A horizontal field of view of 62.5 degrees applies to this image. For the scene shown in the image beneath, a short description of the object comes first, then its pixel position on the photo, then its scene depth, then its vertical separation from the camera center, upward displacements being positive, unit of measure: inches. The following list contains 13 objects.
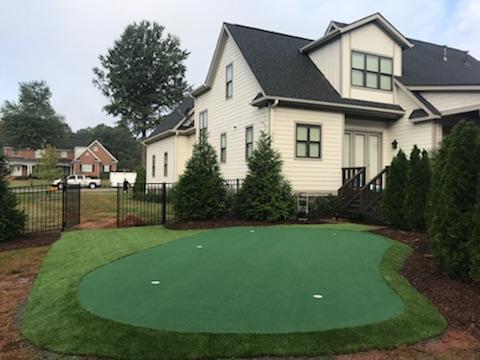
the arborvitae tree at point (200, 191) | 491.5 -17.3
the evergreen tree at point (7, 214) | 390.9 -39.7
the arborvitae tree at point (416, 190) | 374.0 -9.4
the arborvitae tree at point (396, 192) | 399.2 -11.6
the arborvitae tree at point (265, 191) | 494.3 -16.0
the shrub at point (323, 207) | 535.8 -38.1
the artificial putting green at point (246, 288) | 156.6 -55.5
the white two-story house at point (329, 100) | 556.4 +118.5
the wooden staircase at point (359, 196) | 475.5 -21.3
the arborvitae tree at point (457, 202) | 207.5 -11.2
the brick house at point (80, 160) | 2549.2 +98.0
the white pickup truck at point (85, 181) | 1742.6 -25.3
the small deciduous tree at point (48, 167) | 1437.0 +28.5
